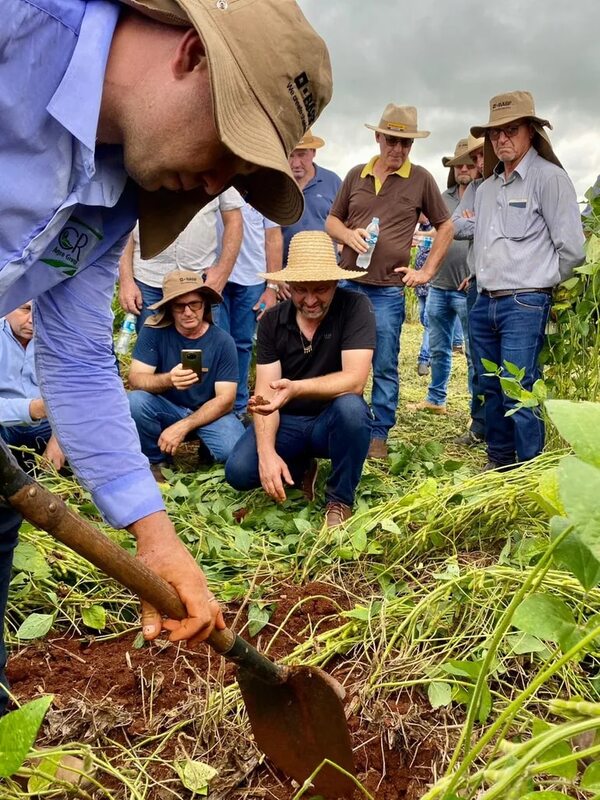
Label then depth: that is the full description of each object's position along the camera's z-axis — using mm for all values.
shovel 1354
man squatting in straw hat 2867
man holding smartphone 3387
